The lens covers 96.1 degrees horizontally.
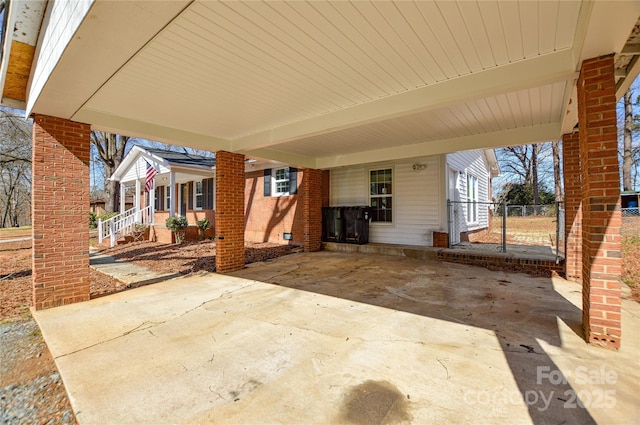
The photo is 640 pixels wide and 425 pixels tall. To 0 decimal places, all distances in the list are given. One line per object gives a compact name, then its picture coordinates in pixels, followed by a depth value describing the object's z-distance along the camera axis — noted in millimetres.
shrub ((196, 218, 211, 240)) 11672
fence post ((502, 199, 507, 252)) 7143
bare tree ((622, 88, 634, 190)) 15273
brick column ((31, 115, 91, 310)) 4109
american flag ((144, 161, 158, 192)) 11467
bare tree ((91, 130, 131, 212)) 17359
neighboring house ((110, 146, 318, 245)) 10680
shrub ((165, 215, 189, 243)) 10617
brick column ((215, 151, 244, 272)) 6508
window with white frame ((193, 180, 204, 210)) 13750
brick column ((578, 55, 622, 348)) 2801
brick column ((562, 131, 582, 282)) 5246
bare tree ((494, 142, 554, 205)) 22500
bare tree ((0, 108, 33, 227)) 15156
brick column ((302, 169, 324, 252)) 9508
